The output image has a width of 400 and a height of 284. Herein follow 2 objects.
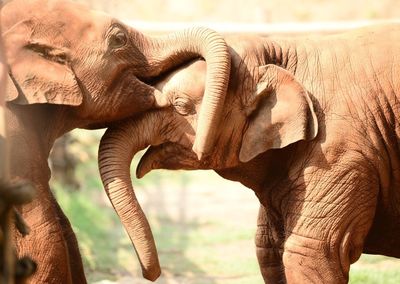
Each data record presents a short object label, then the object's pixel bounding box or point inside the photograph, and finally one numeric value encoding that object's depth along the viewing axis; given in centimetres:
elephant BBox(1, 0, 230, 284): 1168
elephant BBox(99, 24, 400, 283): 1252
